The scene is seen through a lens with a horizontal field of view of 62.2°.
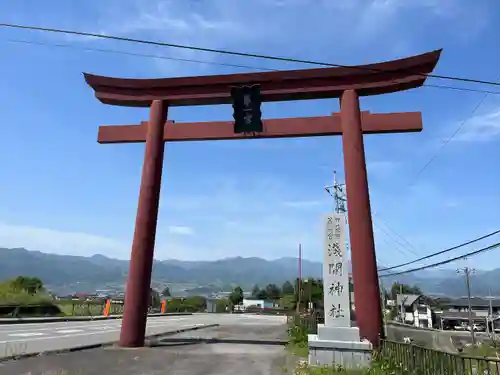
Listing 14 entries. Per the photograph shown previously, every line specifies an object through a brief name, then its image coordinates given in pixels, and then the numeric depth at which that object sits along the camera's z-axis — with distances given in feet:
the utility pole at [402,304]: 181.44
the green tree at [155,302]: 136.72
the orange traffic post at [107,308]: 88.38
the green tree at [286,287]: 314.18
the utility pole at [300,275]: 98.66
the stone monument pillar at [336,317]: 24.85
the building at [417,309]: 205.22
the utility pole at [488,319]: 140.20
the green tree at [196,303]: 176.96
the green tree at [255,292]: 355.91
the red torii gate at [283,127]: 33.37
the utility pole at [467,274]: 146.02
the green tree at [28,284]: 90.25
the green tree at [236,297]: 245.04
